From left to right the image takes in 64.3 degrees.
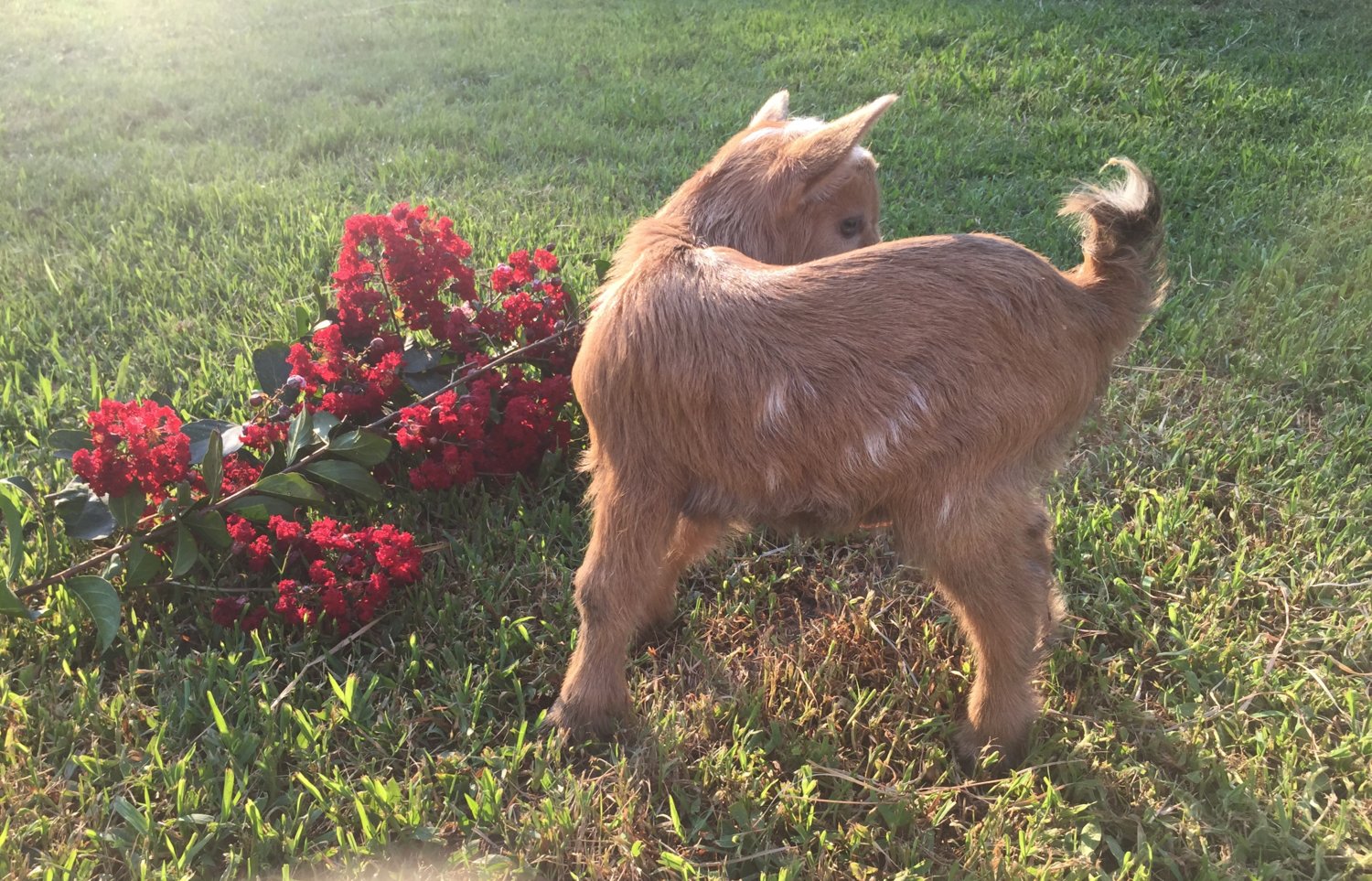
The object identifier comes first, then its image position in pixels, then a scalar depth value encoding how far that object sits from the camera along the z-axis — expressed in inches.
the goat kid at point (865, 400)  20.1
